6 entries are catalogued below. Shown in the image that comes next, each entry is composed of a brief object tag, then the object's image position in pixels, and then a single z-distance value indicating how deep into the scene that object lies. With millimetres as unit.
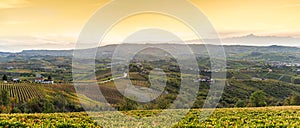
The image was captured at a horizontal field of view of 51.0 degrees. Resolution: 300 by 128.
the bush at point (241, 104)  69150
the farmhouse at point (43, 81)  154250
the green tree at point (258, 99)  64200
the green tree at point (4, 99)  67438
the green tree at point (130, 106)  48719
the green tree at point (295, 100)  70581
